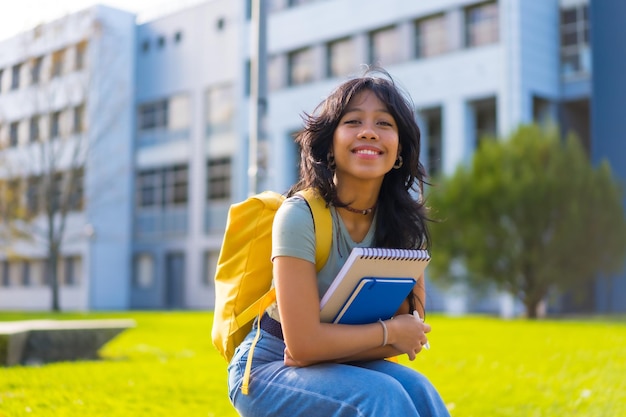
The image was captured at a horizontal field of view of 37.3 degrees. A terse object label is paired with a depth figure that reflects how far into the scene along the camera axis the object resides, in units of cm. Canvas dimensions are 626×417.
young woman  276
